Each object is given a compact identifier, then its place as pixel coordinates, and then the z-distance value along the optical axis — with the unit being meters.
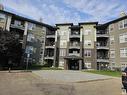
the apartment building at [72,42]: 23.93
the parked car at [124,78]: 5.11
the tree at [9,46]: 17.67
